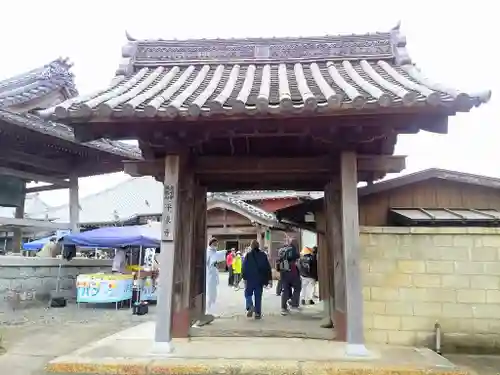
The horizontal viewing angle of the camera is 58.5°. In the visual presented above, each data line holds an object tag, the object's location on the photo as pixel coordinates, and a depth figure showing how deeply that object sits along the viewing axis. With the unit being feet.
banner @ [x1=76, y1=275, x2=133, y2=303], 40.98
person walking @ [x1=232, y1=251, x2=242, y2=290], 67.31
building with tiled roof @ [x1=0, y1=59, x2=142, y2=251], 35.37
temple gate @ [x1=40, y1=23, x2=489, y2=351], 15.93
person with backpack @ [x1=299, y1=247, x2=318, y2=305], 41.29
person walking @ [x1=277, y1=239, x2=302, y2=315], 35.53
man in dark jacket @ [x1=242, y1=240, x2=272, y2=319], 30.68
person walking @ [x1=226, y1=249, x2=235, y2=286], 70.33
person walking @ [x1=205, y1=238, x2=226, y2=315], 38.09
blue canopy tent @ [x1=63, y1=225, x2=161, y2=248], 43.11
